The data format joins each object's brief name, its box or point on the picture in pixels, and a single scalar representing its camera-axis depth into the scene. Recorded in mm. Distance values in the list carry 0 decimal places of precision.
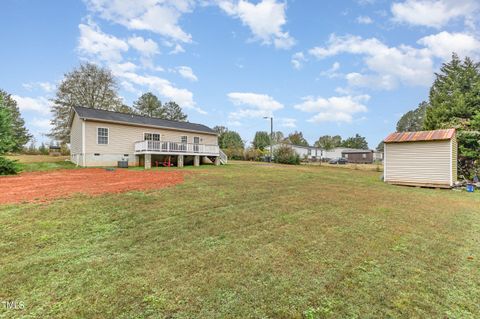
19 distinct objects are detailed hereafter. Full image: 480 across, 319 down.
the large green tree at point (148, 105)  39344
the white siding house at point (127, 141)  16875
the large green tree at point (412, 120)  52278
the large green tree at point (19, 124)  36862
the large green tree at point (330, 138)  64212
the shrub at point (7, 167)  12359
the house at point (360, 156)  46691
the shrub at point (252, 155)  33281
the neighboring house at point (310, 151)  49544
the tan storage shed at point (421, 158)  11602
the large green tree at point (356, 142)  73938
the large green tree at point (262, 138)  54281
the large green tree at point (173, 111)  42262
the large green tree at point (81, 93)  27078
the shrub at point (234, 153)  33831
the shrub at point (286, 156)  29094
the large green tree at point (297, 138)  63369
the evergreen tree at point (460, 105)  14352
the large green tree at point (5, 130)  12820
